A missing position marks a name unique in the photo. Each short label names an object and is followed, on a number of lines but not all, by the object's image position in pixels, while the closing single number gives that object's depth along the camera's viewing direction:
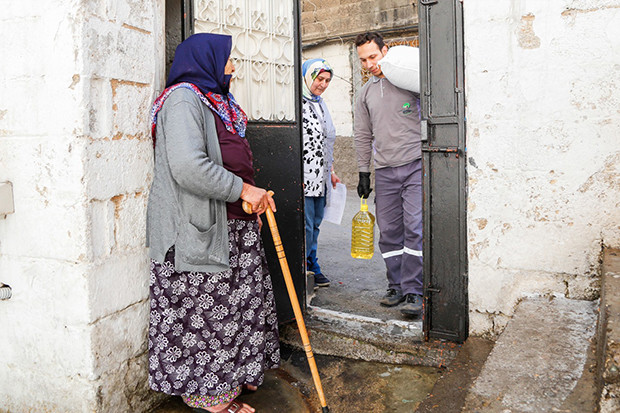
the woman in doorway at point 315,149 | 4.48
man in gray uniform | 4.01
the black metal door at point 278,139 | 3.43
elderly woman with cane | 2.55
